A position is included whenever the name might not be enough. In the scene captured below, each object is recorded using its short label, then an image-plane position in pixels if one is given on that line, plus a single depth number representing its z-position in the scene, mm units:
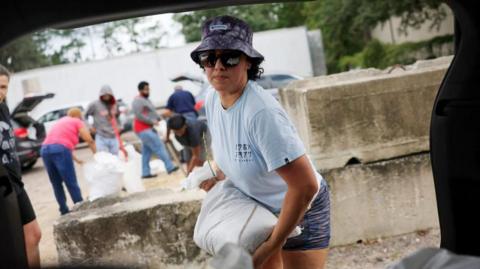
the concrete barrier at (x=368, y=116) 4434
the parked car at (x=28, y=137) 12211
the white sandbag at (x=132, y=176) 6387
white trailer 17328
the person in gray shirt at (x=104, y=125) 8055
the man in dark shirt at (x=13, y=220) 1427
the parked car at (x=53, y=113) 15156
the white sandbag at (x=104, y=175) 5930
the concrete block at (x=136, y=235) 3990
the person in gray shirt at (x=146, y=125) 8680
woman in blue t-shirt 1957
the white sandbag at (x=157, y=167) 9242
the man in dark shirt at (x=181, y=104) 8469
